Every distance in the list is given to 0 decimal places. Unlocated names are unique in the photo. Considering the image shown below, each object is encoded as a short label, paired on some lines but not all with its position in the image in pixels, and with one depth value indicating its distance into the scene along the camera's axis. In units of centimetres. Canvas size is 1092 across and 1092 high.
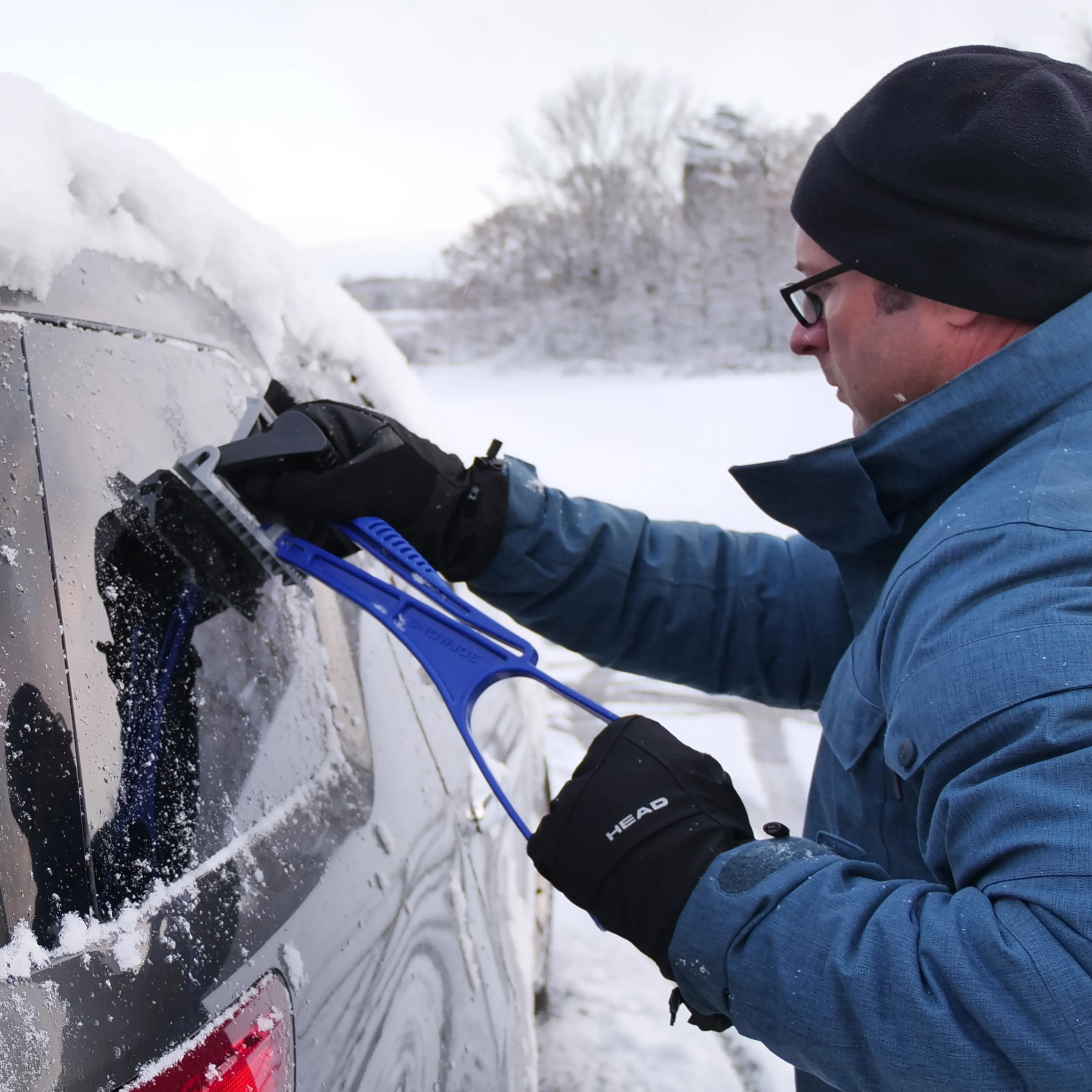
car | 79
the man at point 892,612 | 80
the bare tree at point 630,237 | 2875
